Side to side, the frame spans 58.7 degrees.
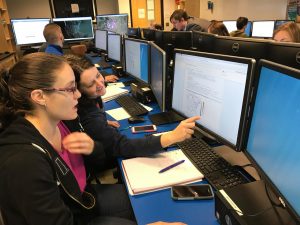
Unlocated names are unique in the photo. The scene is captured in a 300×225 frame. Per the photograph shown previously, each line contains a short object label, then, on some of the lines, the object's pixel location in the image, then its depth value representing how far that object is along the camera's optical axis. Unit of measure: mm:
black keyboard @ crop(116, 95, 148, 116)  1848
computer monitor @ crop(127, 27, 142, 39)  3991
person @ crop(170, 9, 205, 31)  4445
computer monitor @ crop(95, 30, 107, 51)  4176
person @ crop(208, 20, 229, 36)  3258
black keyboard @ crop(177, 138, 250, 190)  1001
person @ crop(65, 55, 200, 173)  1235
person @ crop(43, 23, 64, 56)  3396
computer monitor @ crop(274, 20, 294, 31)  4602
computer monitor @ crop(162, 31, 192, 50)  2156
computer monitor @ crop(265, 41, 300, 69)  1008
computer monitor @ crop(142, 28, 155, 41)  3061
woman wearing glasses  800
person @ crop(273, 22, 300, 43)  2160
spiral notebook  1027
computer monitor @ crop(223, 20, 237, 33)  5602
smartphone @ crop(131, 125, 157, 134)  1550
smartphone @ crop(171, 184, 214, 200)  951
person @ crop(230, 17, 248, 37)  4434
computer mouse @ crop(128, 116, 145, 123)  1698
